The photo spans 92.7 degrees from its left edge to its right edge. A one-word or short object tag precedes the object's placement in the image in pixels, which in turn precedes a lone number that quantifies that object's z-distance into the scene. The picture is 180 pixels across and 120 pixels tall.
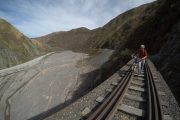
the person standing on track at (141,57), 5.72
